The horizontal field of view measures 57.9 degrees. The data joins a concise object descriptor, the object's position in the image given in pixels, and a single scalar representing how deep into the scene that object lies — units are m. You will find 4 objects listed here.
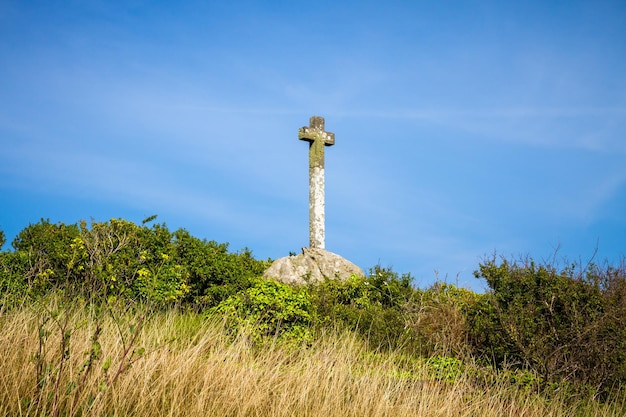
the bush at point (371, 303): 10.29
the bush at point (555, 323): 8.27
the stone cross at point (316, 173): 14.70
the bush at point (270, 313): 8.77
